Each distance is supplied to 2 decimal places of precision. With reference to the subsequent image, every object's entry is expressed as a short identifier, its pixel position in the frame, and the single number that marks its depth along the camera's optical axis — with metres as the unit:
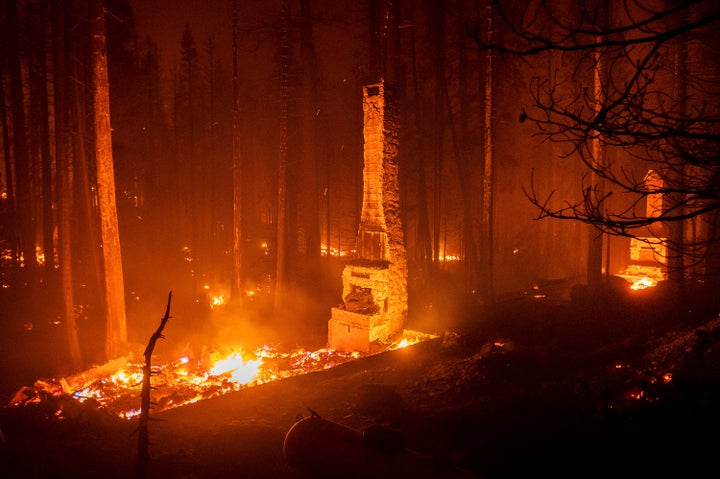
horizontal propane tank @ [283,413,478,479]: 5.16
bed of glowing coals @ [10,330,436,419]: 11.36
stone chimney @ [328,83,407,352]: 14.26
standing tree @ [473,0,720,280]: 3.73
